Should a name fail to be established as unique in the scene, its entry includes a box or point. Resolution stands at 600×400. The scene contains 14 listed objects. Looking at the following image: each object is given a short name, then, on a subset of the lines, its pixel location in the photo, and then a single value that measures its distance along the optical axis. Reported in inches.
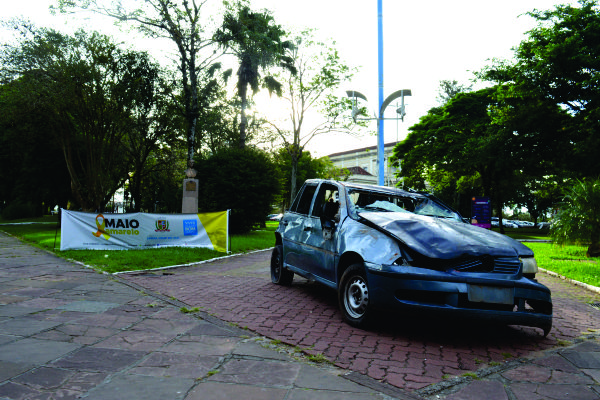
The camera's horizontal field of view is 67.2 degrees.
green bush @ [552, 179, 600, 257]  505.7
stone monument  722.8
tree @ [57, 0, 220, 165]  746.2
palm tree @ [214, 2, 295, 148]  775.1
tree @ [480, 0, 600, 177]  804.0
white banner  500.7
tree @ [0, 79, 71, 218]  807.1
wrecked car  167.0
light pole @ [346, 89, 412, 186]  611.8
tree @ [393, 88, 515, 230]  1015.6
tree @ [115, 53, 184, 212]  903.1
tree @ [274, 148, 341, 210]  2288.9
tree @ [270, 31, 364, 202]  1279.5
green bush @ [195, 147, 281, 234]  902.4
